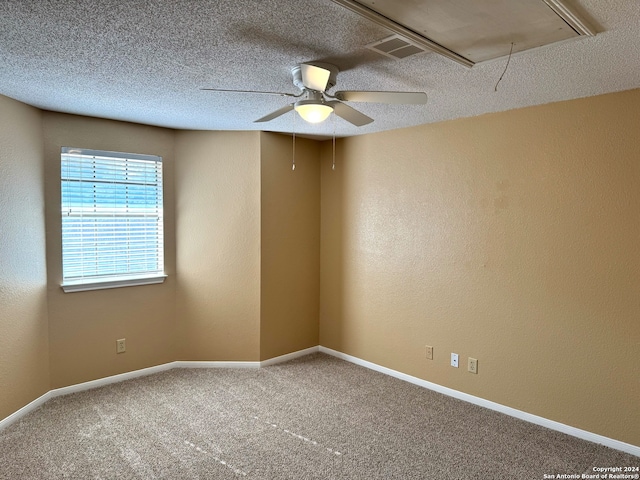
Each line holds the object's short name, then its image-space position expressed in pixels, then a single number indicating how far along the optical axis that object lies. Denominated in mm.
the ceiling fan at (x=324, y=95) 2078
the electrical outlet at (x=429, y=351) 3768
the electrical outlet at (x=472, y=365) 3467
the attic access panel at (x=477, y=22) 1591
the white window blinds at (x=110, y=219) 3594
